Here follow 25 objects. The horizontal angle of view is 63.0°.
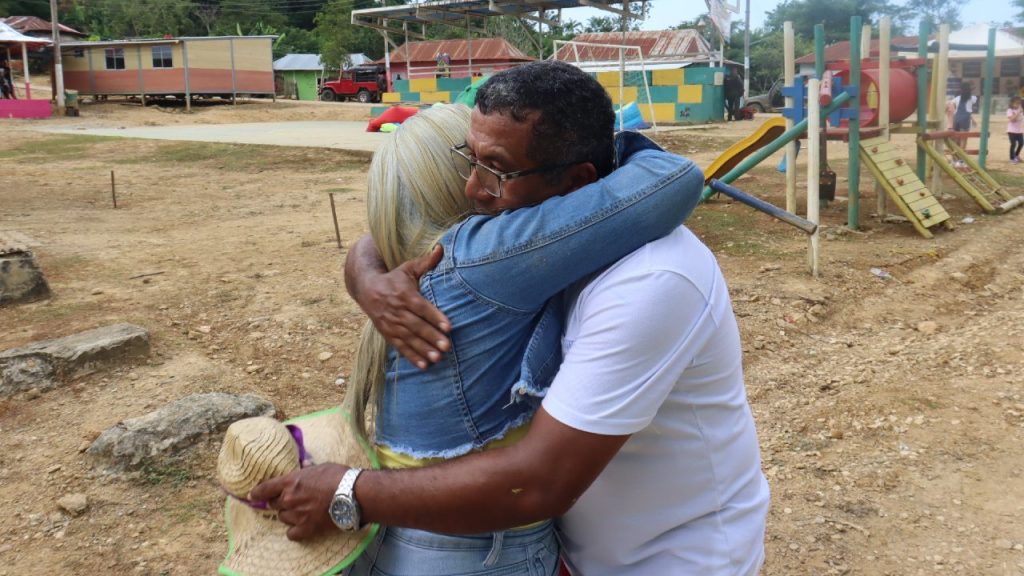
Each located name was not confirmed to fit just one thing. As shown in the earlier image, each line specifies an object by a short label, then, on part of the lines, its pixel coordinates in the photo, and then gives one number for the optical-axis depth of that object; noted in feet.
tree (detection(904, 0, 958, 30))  168.99
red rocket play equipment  28.53
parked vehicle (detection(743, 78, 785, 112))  94.53
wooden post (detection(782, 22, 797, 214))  26.35
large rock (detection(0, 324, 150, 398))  13.35
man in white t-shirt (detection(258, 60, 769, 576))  3.98
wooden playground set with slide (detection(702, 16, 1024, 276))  23.86
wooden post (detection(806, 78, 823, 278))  21.35
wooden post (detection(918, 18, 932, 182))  28.66
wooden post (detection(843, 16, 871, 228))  25.58
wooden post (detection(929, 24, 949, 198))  29.53
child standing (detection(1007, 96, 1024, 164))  44.93
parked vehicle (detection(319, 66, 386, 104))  128.06
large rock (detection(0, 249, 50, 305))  17.88
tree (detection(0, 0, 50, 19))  154.28
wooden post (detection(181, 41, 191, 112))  101.30
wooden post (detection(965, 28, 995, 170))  34.32
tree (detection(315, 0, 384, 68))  149.07
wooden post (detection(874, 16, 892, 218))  26.08
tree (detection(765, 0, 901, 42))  161.89
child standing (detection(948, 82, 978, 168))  50.31
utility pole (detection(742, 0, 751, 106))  91.30
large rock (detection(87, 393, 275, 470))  11.15
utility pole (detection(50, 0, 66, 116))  86.17
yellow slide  26.63
